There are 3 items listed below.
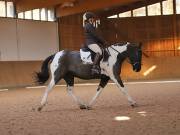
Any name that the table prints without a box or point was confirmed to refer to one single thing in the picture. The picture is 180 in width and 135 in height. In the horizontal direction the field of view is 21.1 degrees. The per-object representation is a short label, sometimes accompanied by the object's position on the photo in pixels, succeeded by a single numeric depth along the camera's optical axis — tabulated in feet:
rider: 36.09
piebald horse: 36.70
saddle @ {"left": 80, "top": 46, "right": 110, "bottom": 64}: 36.70
